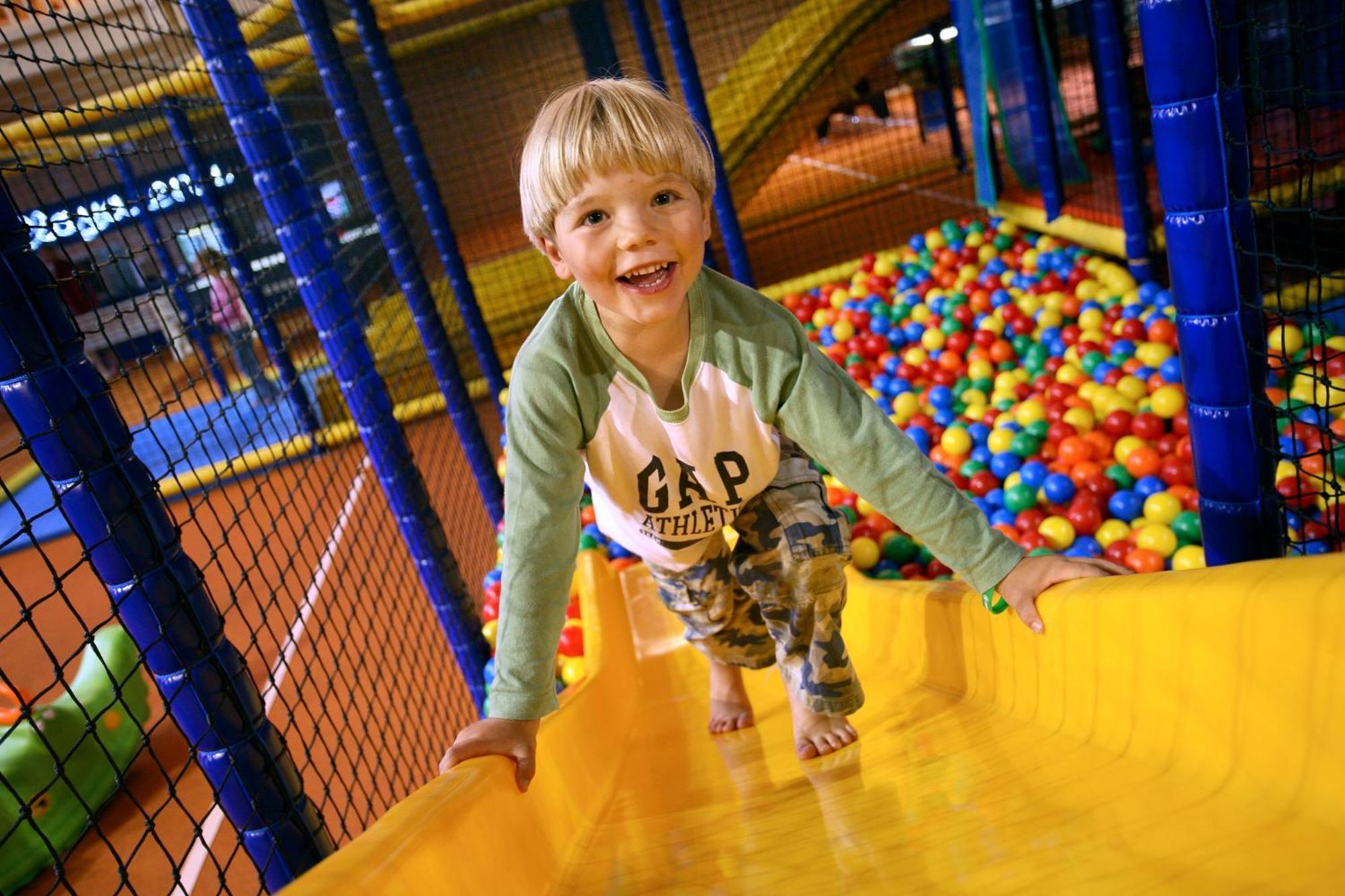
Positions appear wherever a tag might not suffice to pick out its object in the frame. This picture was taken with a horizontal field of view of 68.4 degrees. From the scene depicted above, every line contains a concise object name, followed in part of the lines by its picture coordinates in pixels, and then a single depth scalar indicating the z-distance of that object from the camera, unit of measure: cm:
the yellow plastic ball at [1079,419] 253
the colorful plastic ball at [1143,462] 227
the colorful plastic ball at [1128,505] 220
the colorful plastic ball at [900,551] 230
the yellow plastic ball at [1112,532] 215
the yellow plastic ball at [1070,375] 278
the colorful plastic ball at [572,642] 233
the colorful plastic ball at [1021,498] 235
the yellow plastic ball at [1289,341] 244
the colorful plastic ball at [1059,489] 230
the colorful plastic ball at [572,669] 223
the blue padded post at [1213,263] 112
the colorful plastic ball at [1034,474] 239
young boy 105
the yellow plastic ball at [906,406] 294
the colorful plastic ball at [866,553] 229
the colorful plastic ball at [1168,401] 241
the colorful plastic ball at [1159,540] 203
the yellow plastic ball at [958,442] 266
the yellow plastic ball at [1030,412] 261
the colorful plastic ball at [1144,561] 197
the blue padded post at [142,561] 103
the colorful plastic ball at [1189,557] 193
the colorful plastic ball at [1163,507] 211
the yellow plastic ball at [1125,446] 234
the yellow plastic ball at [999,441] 257
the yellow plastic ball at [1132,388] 256
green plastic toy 223
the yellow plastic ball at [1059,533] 219
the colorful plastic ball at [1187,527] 205
